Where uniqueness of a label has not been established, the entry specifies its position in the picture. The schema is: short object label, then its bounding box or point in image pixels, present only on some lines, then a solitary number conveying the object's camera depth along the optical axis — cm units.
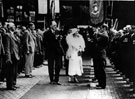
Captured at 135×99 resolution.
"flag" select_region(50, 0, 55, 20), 2026
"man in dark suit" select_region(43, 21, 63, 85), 1483
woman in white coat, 1541
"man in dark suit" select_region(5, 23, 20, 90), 1266
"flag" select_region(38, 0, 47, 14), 1916
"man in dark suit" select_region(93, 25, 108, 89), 1371
